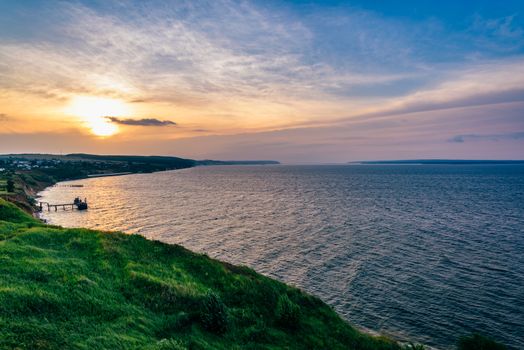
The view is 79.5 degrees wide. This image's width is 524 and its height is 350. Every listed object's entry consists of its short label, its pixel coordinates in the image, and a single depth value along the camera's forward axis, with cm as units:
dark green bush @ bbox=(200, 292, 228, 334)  2203
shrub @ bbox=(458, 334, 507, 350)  2558
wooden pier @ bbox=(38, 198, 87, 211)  9938
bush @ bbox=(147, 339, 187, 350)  1681
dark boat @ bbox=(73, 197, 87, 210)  10069
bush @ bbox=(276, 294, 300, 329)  2561
